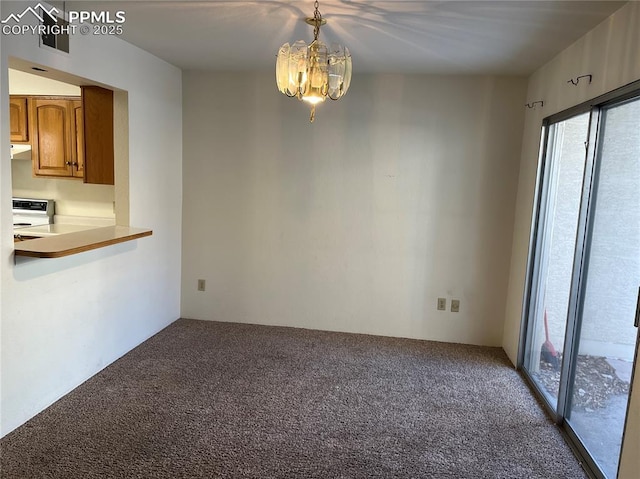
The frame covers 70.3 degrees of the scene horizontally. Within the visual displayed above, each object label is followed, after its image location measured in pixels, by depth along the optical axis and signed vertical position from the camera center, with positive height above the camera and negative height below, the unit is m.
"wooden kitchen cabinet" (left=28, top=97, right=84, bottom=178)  4.16 +0.33
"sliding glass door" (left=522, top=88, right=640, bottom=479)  2.24 -0.43
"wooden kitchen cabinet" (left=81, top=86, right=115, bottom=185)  3.45 +0.30
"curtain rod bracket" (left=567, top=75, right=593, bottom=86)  2.66 +0.71
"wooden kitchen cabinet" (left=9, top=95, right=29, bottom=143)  4.23 +0.50
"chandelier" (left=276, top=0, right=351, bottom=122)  2.26 +0.57
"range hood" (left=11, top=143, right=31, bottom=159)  4.27 +0.21
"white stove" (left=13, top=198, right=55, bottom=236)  4.55 -0.40
